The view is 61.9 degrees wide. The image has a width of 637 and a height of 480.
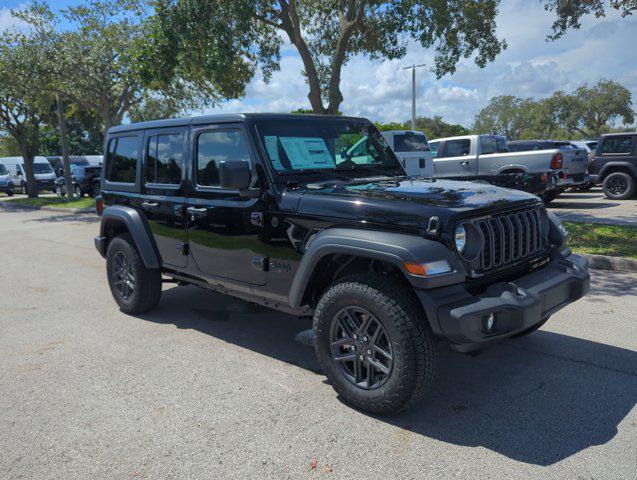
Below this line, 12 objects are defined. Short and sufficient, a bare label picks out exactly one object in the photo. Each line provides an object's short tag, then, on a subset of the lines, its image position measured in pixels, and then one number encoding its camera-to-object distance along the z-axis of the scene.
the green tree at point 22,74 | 16.86
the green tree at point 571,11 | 9.67
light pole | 31.31
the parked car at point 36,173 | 28.91
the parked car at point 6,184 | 30.12
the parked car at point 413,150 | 13.15
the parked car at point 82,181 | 23.02
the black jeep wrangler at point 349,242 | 3.05
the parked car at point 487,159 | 13.19
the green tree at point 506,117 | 61.72
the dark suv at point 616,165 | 13.70
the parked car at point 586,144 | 21.41
